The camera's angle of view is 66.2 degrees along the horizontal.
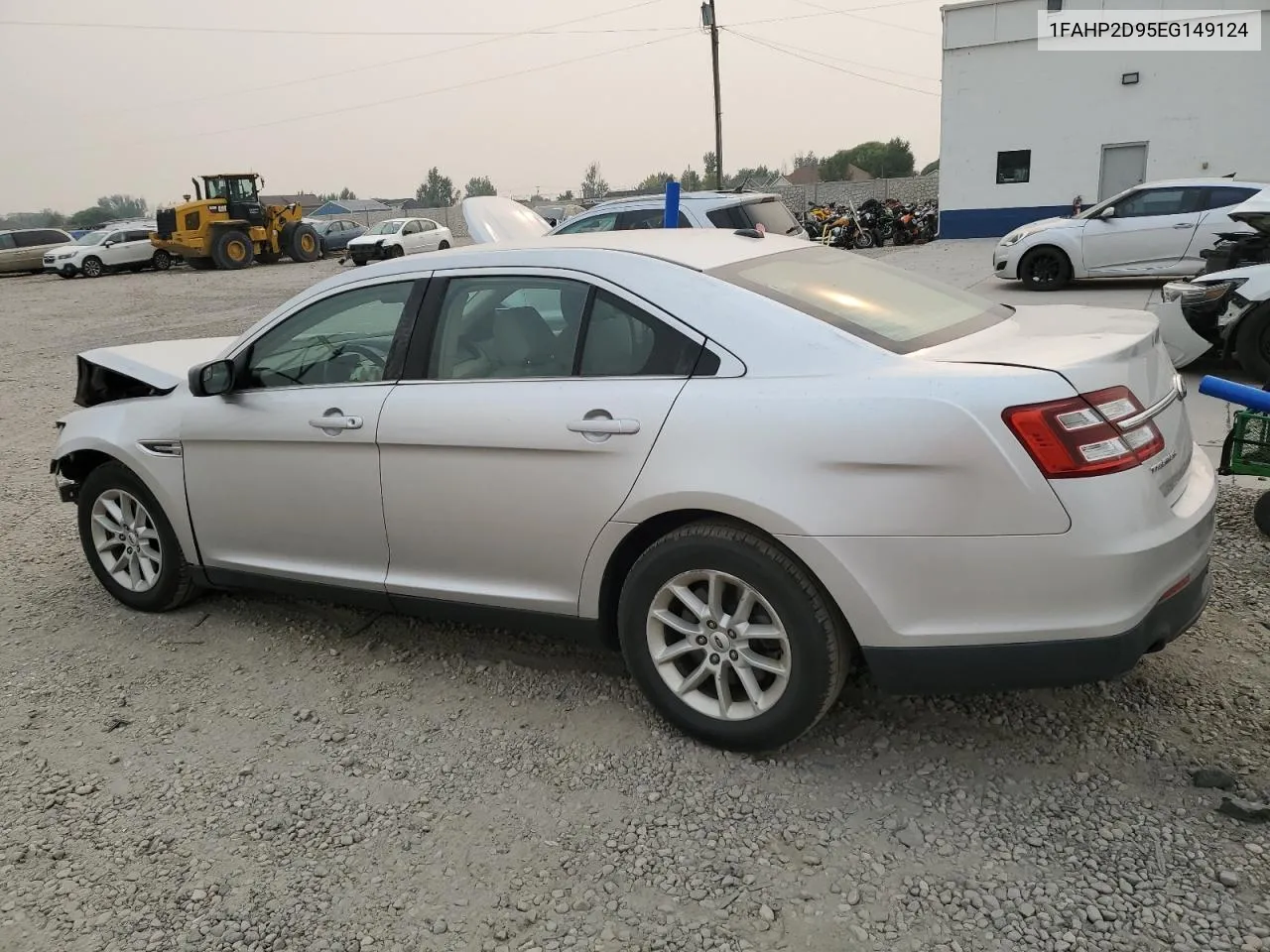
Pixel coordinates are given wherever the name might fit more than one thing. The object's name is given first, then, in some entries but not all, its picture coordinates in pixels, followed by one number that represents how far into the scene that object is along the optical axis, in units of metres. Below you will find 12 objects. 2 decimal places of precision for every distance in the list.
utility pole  33.41
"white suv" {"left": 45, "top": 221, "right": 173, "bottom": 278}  29.15
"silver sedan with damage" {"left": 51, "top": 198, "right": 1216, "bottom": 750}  2.52
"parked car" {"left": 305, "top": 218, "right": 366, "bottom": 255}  33.75
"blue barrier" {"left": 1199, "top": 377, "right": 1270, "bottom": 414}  3.71
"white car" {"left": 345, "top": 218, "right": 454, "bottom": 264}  27.94
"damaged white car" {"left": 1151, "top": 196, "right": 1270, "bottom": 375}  7.22
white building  21.11
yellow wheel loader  28.84
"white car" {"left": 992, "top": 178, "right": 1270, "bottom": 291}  12.85
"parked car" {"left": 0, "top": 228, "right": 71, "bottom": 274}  30.98
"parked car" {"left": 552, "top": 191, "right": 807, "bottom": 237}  10.39
